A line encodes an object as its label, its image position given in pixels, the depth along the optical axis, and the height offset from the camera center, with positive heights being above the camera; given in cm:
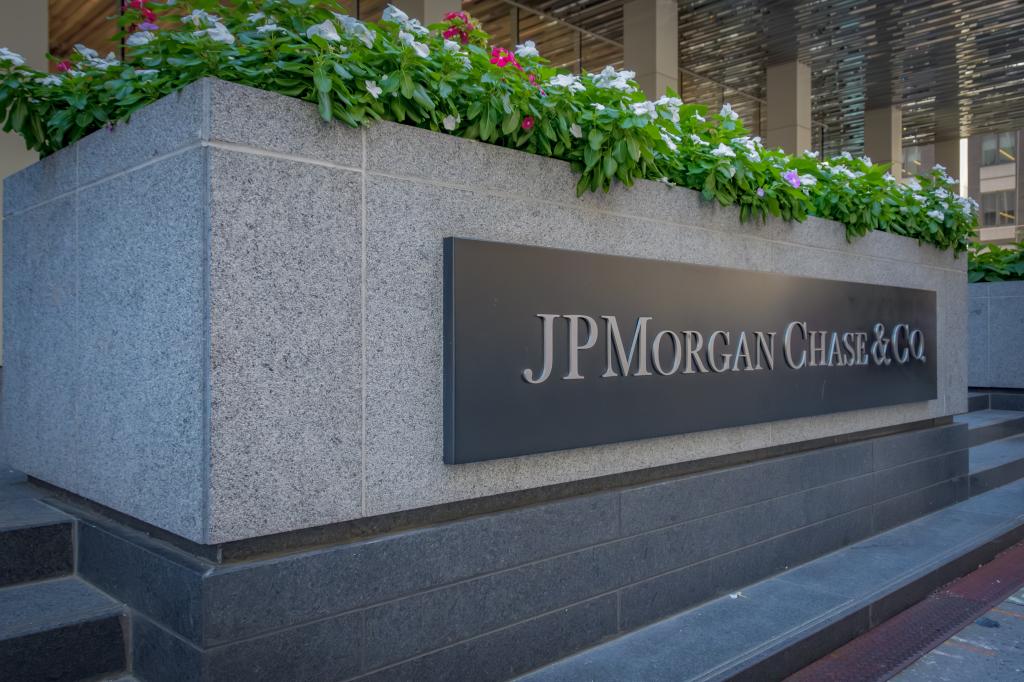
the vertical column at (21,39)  763 +299
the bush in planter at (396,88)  283 +104
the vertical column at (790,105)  1716 +515
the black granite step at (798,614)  355 -146
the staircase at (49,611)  268 -98
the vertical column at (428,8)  1064 +458
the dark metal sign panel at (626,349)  327 -4
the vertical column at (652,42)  1385 +532
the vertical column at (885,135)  2027 +528
